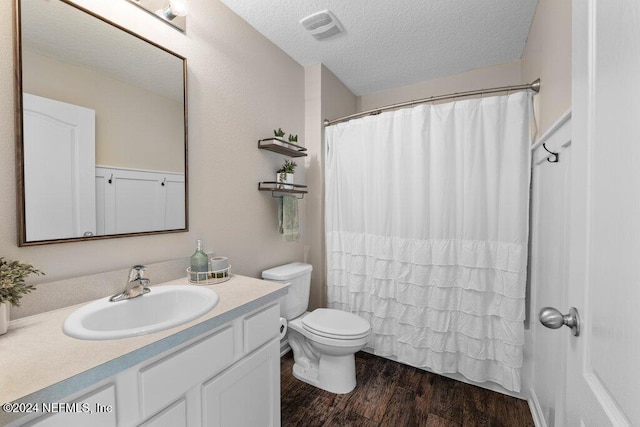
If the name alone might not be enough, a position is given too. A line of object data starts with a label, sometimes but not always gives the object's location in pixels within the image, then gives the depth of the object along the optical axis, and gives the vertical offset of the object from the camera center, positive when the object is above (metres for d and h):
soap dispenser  1.39 -0.29
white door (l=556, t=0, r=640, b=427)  0.44 -0.01
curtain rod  1.65 +0.76
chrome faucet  1.13 -0.32
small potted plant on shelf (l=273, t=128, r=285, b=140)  2.05 +0.56
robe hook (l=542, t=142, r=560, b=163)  1.25 +0.24
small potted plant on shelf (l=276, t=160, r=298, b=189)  2.08 +0.26
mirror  1.01 +0.34
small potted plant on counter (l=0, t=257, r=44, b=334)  0.83 -0.23
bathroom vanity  0.64 -0.46
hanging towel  2.10 -0.06
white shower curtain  1.72 -0.16
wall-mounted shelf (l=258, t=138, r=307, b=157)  1.95 +0.46
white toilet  1.73 -0.81
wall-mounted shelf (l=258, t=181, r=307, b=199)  1.96 +0.15
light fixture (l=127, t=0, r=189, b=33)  1.34 +0.98
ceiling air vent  1.79 +1.25
